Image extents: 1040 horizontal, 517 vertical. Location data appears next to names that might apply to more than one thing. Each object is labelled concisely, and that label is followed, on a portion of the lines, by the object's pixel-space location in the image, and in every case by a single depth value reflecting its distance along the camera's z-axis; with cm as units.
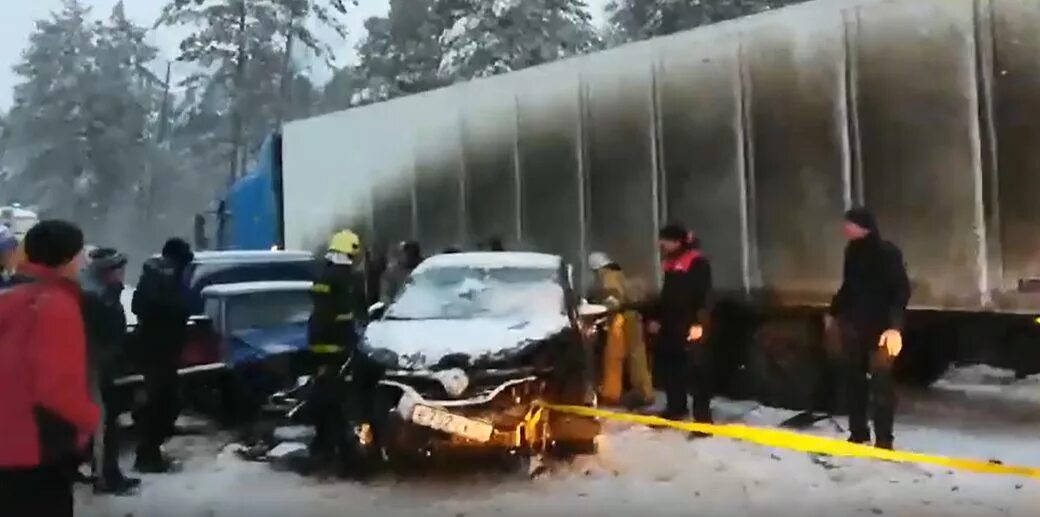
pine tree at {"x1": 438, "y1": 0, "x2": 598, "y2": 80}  3625
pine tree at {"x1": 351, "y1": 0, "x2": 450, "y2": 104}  4003
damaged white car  870
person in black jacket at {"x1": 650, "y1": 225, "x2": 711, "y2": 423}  1089
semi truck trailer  941
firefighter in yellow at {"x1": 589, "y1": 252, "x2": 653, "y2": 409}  1212
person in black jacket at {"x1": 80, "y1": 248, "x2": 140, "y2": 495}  844
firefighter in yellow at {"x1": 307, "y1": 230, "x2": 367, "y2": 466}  982
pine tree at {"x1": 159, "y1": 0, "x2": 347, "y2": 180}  4800
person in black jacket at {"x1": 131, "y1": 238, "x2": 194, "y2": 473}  950
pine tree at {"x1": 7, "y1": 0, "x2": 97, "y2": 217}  5312
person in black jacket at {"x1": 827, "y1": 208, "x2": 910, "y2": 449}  903
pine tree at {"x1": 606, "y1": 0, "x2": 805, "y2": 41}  3475
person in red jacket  421
